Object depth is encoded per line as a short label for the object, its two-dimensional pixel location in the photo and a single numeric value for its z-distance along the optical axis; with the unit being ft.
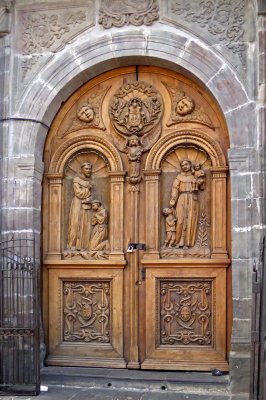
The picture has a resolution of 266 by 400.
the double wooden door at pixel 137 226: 25.29
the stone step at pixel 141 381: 23.76
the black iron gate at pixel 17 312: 23.98
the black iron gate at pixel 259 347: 19.58
